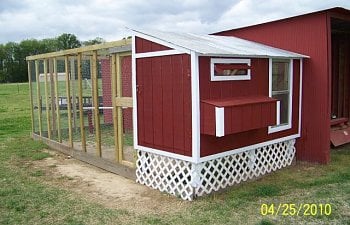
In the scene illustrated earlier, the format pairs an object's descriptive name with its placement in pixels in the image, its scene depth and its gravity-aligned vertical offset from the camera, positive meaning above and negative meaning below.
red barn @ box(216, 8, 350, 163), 6.16 +0.35
